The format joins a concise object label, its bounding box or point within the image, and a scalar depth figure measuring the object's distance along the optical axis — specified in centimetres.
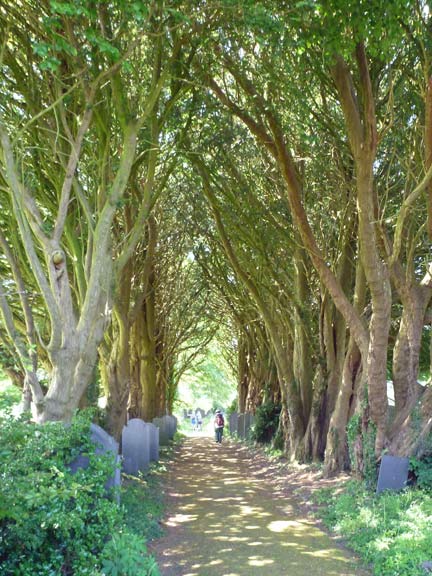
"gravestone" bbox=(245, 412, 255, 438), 2511
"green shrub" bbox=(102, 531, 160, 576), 490
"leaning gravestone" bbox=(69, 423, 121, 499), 595
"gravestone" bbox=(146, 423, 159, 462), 1519
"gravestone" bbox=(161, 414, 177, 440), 2293
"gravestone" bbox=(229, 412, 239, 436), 3151
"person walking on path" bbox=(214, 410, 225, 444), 2814
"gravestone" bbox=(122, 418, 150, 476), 1241
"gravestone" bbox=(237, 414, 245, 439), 2761
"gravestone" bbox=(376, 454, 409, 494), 870
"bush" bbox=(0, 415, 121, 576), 432
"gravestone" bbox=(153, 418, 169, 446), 2016
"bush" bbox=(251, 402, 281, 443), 2139
